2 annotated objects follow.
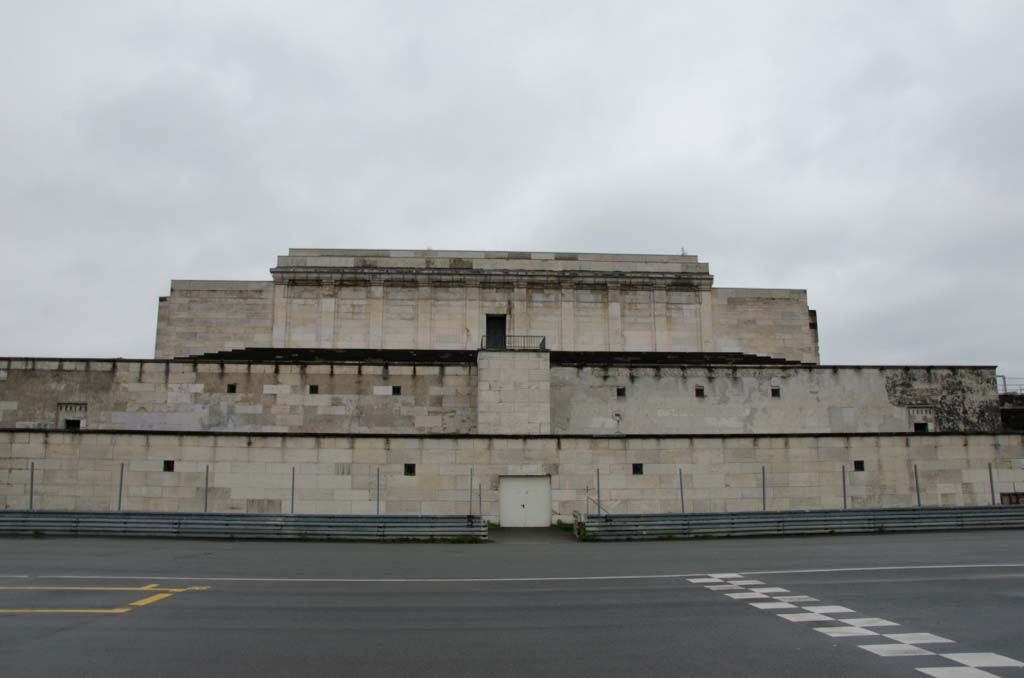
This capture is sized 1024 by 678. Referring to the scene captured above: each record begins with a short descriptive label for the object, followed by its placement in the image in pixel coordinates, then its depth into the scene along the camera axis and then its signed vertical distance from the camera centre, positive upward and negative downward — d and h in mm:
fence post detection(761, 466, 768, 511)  29966 -645
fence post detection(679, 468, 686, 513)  29453 -1094
